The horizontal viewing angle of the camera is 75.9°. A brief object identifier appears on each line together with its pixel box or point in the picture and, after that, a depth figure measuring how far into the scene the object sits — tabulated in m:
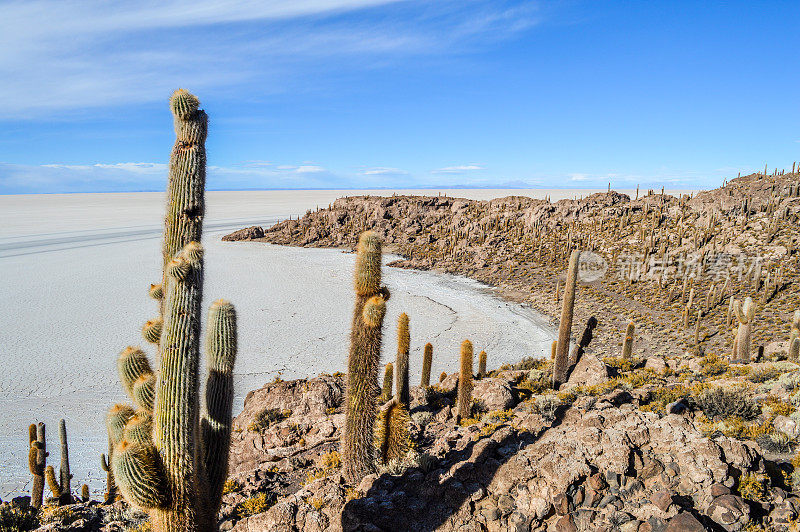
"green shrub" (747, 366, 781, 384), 10.93
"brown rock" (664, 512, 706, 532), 4.79
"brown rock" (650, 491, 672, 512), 5.23
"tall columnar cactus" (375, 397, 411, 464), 7.43
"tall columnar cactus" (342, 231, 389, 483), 7.21
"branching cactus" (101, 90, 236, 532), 4.41
